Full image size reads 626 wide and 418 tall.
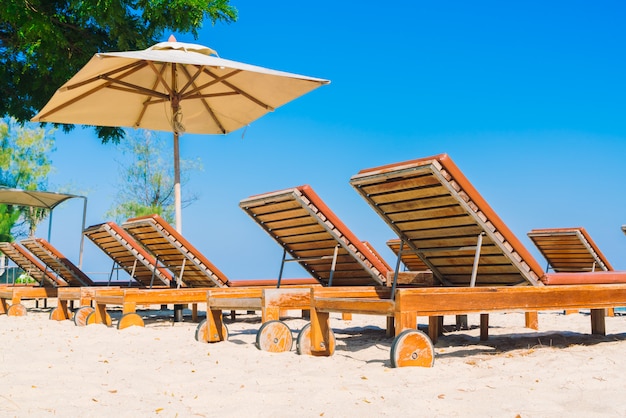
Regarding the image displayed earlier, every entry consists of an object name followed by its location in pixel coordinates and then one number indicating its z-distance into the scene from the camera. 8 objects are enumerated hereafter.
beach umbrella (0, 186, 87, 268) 16.36
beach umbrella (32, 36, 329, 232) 9.15
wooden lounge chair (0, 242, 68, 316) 11.20
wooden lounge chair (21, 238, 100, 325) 9.05
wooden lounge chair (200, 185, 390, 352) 5.63
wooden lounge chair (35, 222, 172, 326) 9.11
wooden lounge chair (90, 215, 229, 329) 7.86
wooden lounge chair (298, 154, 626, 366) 4.41
